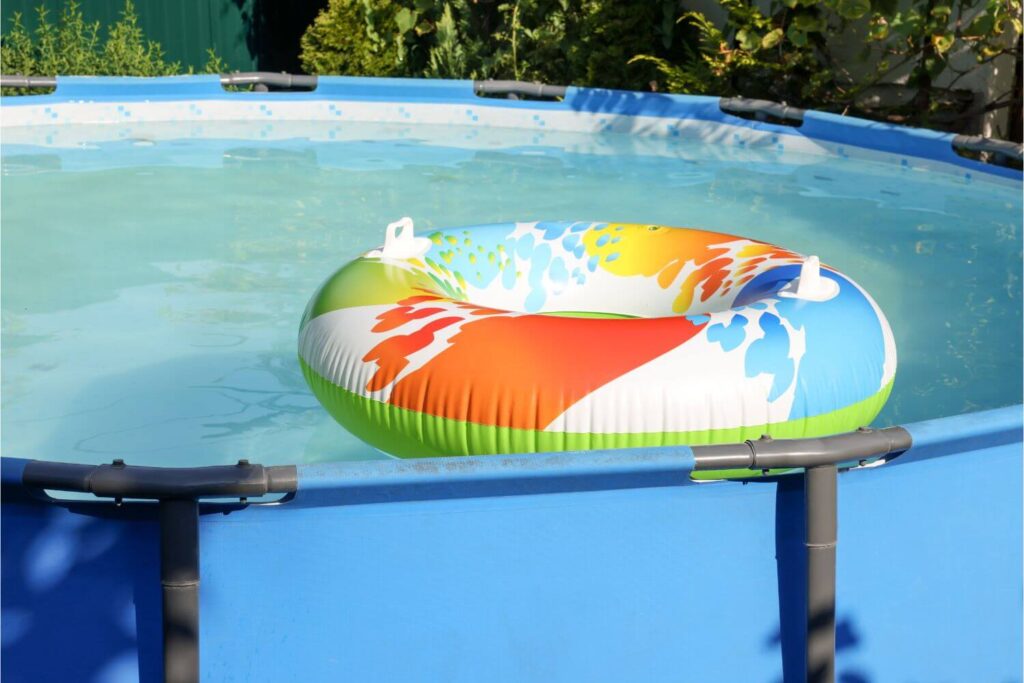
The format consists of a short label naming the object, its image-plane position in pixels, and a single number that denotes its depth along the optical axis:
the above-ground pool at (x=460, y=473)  3.95
